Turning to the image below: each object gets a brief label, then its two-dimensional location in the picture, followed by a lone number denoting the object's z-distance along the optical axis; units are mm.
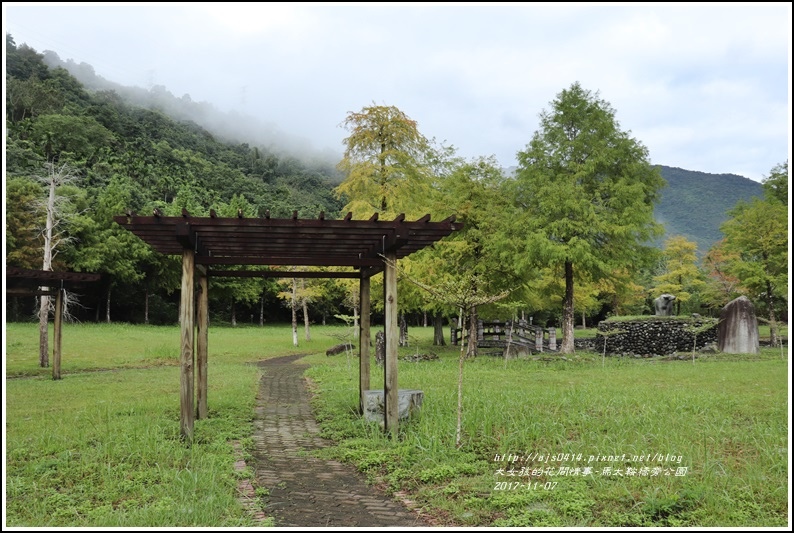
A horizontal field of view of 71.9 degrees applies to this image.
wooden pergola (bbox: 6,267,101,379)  12336
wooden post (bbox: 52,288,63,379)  13875
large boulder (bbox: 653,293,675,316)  25375
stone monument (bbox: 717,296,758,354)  18922
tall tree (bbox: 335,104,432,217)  17562
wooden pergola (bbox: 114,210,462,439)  6508
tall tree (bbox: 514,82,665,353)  19797
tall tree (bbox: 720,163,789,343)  23453
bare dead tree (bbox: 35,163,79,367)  16766
